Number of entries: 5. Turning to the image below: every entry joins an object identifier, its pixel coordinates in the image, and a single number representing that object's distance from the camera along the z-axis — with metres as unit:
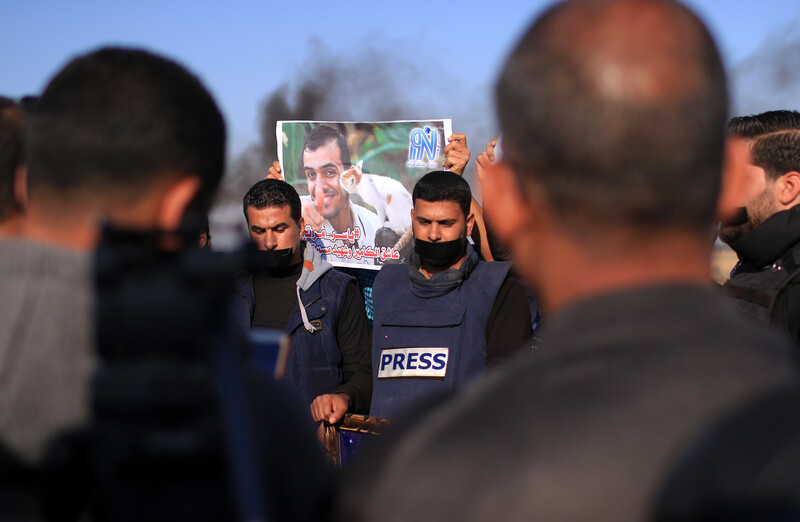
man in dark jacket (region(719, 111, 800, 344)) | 3.36
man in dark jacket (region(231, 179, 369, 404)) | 4.90
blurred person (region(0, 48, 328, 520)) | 1.01
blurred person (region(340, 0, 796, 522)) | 1.01
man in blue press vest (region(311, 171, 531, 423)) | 4.30
